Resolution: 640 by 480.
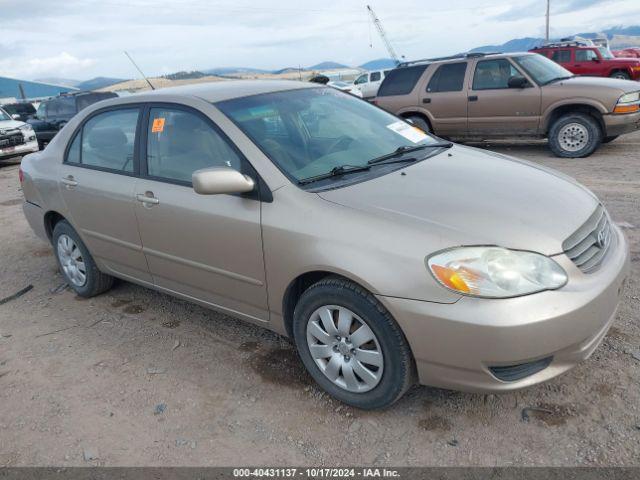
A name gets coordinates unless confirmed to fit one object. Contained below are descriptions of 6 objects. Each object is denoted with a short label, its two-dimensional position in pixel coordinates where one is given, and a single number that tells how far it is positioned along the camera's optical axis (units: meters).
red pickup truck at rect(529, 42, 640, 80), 16.81
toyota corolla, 2.33
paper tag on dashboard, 3.70
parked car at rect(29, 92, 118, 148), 14.92
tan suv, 8.12
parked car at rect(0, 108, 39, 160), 12.83
